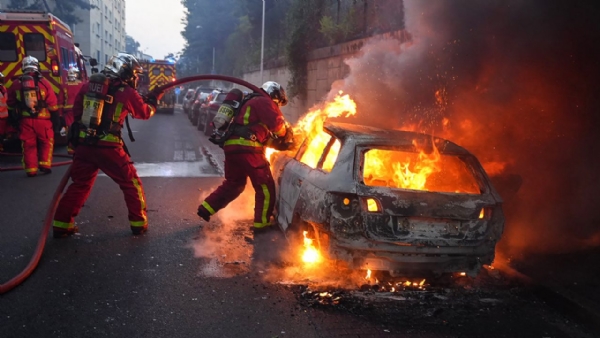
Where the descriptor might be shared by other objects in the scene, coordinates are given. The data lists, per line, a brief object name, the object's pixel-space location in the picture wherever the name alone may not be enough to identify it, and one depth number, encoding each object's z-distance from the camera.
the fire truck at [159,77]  29.34
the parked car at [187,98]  28.82
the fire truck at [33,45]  11.79
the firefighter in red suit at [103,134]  5.36
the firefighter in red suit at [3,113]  9.71
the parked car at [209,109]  17.34
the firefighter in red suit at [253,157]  5.82
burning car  4.14
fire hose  4.12
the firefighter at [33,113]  8.76
